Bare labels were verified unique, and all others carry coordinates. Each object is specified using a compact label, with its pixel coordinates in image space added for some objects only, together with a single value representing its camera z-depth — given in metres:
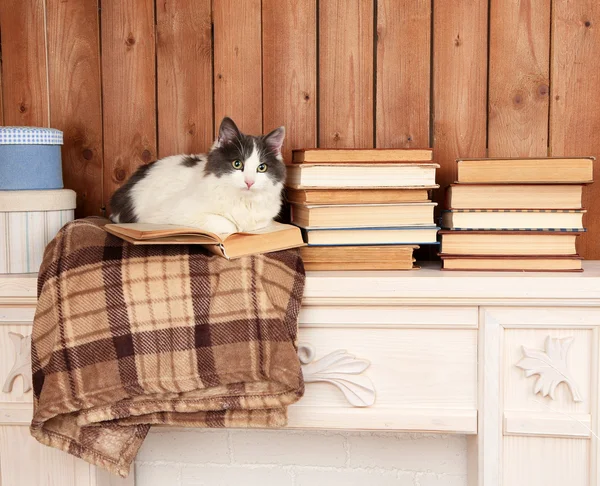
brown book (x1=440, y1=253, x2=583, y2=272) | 1.11
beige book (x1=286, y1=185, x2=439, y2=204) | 1.13
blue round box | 1.16
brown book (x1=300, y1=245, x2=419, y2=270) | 1.13
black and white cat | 1.11
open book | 0.97
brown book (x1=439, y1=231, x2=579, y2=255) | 1.12
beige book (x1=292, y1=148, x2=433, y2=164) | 1.13
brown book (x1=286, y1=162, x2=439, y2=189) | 1.12
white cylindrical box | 1.14
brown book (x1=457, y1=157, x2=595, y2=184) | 1.10
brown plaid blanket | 0.97
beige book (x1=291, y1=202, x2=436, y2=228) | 1.13
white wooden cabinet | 1.03
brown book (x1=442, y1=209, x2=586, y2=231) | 1.12
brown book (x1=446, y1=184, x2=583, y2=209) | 1.12
